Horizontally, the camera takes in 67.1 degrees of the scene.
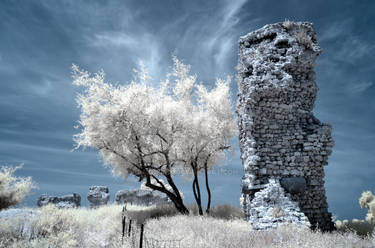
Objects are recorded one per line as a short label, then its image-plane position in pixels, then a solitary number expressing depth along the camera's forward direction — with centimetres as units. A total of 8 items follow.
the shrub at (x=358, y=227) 1048
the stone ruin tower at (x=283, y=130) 1048
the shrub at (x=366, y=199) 2056
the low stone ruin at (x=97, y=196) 1836
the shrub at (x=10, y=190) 1452
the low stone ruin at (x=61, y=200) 1695
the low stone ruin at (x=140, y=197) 1911
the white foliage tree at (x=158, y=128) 1306
